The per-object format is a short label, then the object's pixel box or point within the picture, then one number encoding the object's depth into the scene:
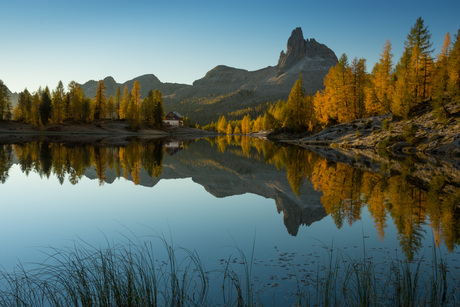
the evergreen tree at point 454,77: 38.06
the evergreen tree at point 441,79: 35.84
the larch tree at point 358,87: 56.97
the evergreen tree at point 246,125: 151.12
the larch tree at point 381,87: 51.41
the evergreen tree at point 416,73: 43.78
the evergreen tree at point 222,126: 170.11
